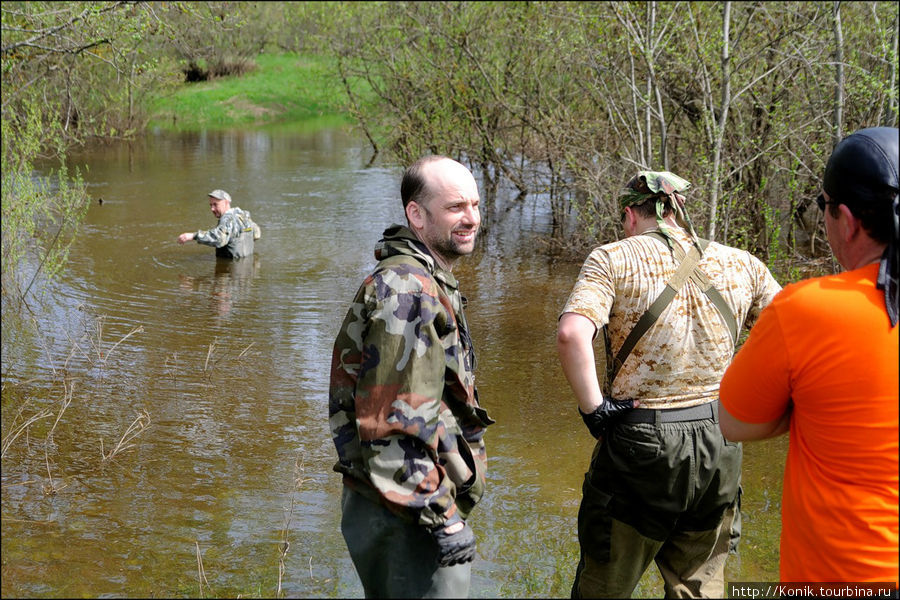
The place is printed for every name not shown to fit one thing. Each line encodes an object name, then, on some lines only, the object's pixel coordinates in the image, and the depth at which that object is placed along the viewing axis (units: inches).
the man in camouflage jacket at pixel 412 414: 107.7
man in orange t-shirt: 92.7
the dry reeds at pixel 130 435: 236.2
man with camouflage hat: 144.7
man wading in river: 484.7
